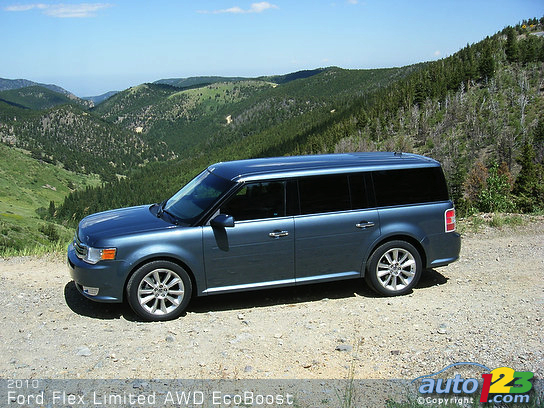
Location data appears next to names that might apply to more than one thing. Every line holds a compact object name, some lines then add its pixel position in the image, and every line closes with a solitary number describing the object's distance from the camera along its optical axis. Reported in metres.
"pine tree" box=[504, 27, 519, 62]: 81.56
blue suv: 6.00
